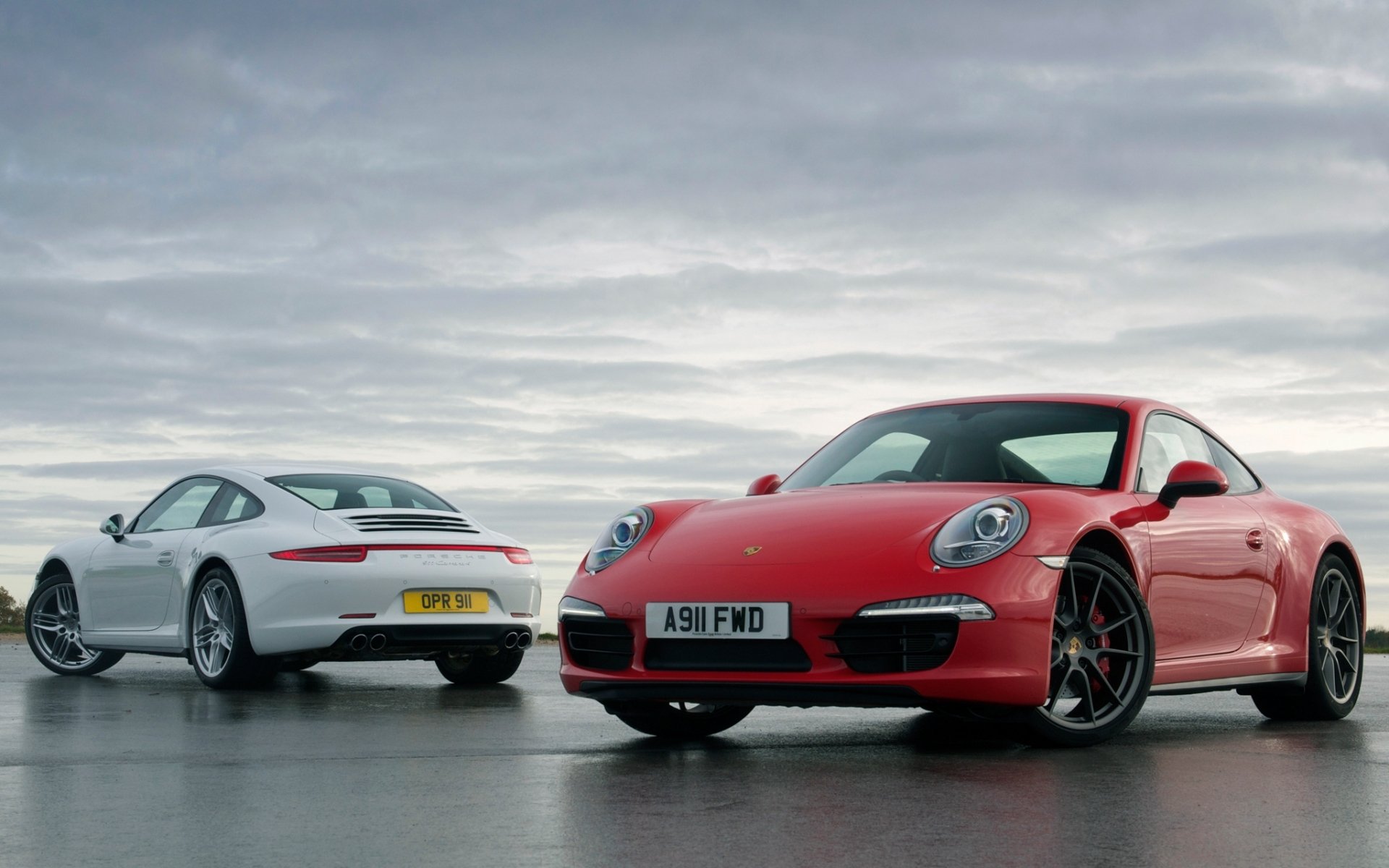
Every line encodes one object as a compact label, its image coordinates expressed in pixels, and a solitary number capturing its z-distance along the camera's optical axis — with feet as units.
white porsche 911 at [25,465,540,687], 32.48
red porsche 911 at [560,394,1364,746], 19.66
